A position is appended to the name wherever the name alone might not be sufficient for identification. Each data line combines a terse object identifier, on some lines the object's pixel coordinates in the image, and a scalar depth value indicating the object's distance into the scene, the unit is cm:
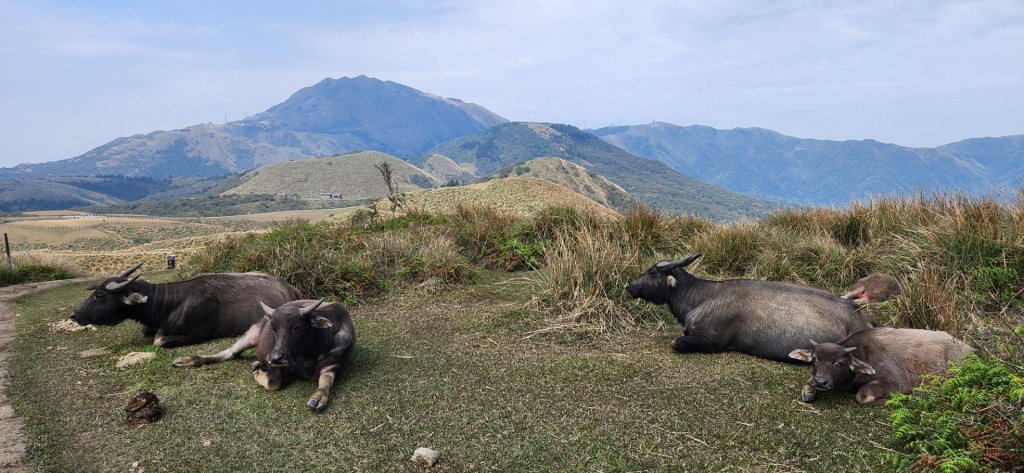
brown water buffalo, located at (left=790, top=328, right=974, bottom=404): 451
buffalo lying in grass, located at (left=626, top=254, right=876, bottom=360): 566
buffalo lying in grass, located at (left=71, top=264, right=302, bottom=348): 693
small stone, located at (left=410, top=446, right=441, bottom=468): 384
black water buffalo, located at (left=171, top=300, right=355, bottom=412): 495
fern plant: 309
